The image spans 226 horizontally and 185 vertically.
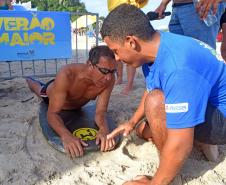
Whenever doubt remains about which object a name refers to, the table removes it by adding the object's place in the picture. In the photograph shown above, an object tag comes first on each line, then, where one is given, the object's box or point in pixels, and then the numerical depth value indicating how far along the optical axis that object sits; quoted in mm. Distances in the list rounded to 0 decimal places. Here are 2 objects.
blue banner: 4078
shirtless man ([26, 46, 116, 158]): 2420
